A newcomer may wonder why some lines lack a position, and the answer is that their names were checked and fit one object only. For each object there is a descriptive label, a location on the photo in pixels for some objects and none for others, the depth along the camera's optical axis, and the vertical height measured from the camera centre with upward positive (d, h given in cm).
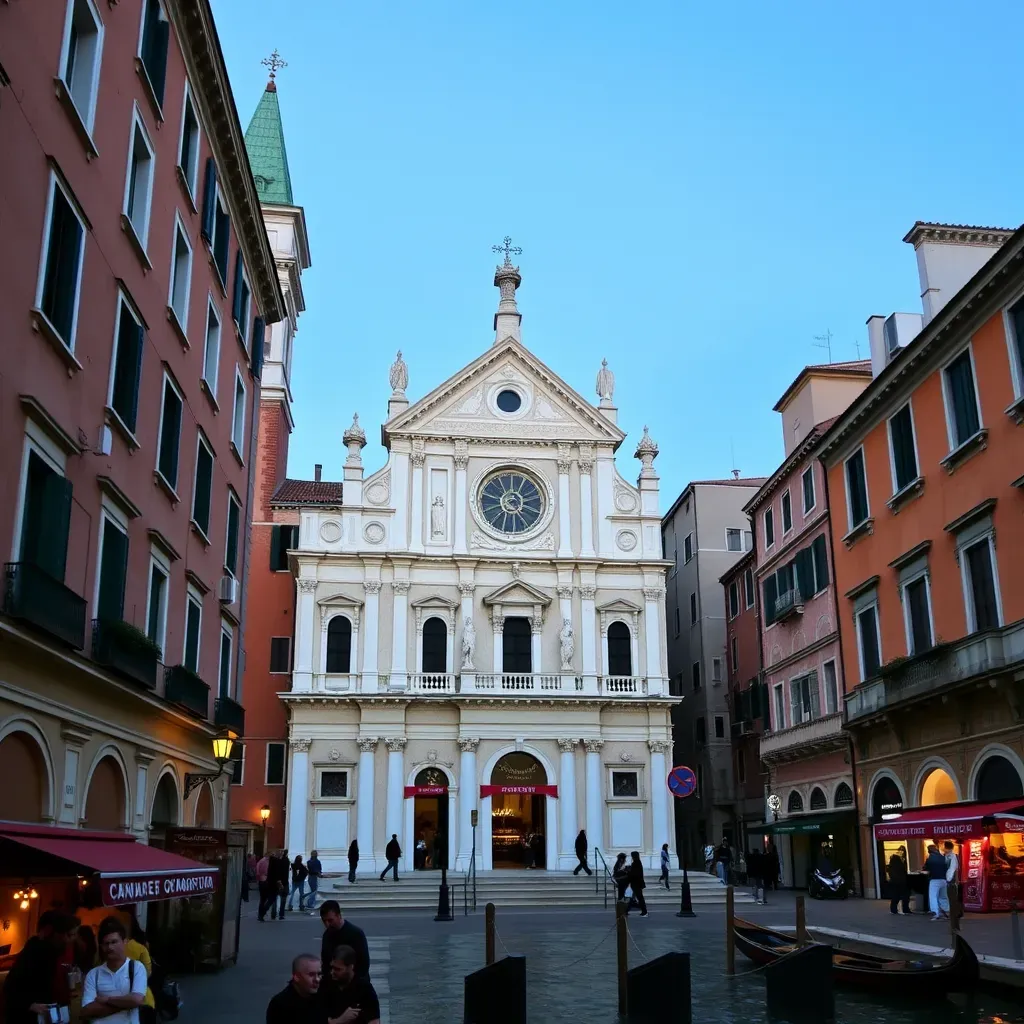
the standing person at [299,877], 3167 -85
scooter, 3189 -128
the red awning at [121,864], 1086 -17
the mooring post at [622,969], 1357 -150
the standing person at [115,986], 809 -98
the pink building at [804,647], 3394 +610
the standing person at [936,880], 2384 -86
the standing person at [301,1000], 709 -94
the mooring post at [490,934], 1486 -118
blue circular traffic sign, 2227 +113
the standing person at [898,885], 2551 -102
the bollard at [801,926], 1499 -112
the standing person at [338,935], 996 -78
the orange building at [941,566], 2277 +627
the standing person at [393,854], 3639 -29
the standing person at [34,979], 868 -99
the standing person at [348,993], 775 -102
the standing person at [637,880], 2827 -93
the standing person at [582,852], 3806 -33
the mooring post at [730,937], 1680 -142
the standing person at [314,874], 3153 -76
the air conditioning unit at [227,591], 2444 +541
